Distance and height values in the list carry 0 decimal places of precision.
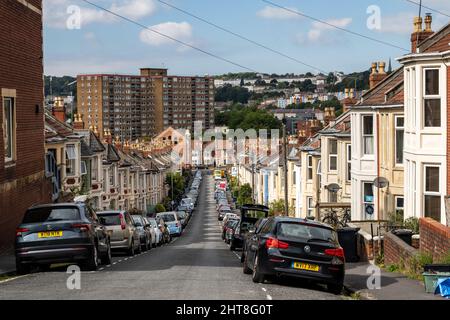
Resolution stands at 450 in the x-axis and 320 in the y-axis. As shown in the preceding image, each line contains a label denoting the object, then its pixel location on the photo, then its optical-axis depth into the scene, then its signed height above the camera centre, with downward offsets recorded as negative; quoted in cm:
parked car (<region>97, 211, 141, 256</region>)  2709 -253
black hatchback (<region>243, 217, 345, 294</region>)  1608 -205
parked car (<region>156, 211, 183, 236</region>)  6189 -534
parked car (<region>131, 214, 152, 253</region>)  3281 -325
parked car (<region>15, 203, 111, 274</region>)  1784 -183
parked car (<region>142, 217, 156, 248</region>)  3558 -373
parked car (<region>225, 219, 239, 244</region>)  4708 -474
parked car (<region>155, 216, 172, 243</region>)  4516 -442
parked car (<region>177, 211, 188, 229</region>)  7606 -638
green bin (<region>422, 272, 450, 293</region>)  1458 -233
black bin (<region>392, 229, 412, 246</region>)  2202 -232
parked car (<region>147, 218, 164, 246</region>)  4028 -401
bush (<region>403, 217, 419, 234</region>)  2392 -225
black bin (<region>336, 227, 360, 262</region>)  2462 -282
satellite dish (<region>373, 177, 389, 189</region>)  2858 -118
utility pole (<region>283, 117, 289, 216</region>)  4125 -245
